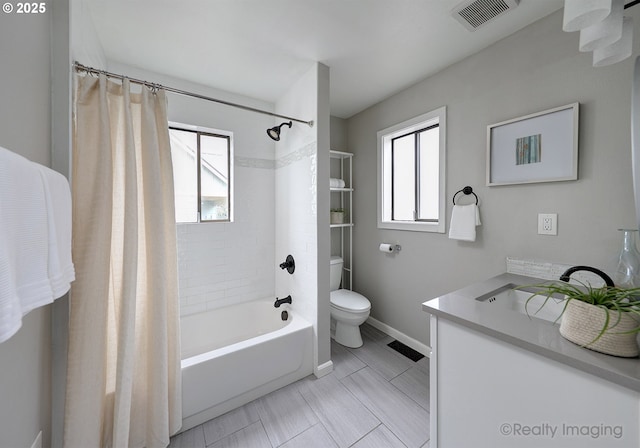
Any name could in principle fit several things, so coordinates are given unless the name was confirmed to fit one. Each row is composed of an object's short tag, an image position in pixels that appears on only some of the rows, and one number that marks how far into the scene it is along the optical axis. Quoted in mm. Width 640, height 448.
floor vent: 2085
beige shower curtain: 1091
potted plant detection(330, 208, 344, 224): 2674
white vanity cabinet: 634
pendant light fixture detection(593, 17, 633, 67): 764
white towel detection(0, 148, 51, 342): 438
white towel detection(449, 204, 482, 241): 1697
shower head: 2031
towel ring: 1766
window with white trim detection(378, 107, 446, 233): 2020
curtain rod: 1153
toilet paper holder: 2344
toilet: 2178
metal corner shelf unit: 2857
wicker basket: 644
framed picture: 1321
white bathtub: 1446
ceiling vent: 1285
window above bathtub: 2107
